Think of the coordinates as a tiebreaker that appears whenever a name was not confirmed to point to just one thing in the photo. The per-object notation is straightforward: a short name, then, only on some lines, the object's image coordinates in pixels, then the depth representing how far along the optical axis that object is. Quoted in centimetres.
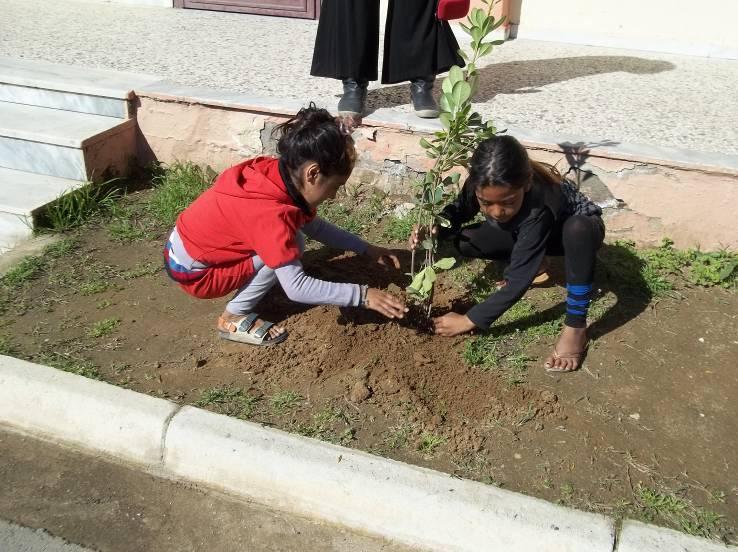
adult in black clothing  413
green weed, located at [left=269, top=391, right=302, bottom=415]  279
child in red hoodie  279
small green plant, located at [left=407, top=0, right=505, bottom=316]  279
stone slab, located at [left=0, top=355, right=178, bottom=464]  265
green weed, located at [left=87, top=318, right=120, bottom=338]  320
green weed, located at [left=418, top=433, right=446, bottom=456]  260
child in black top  273
